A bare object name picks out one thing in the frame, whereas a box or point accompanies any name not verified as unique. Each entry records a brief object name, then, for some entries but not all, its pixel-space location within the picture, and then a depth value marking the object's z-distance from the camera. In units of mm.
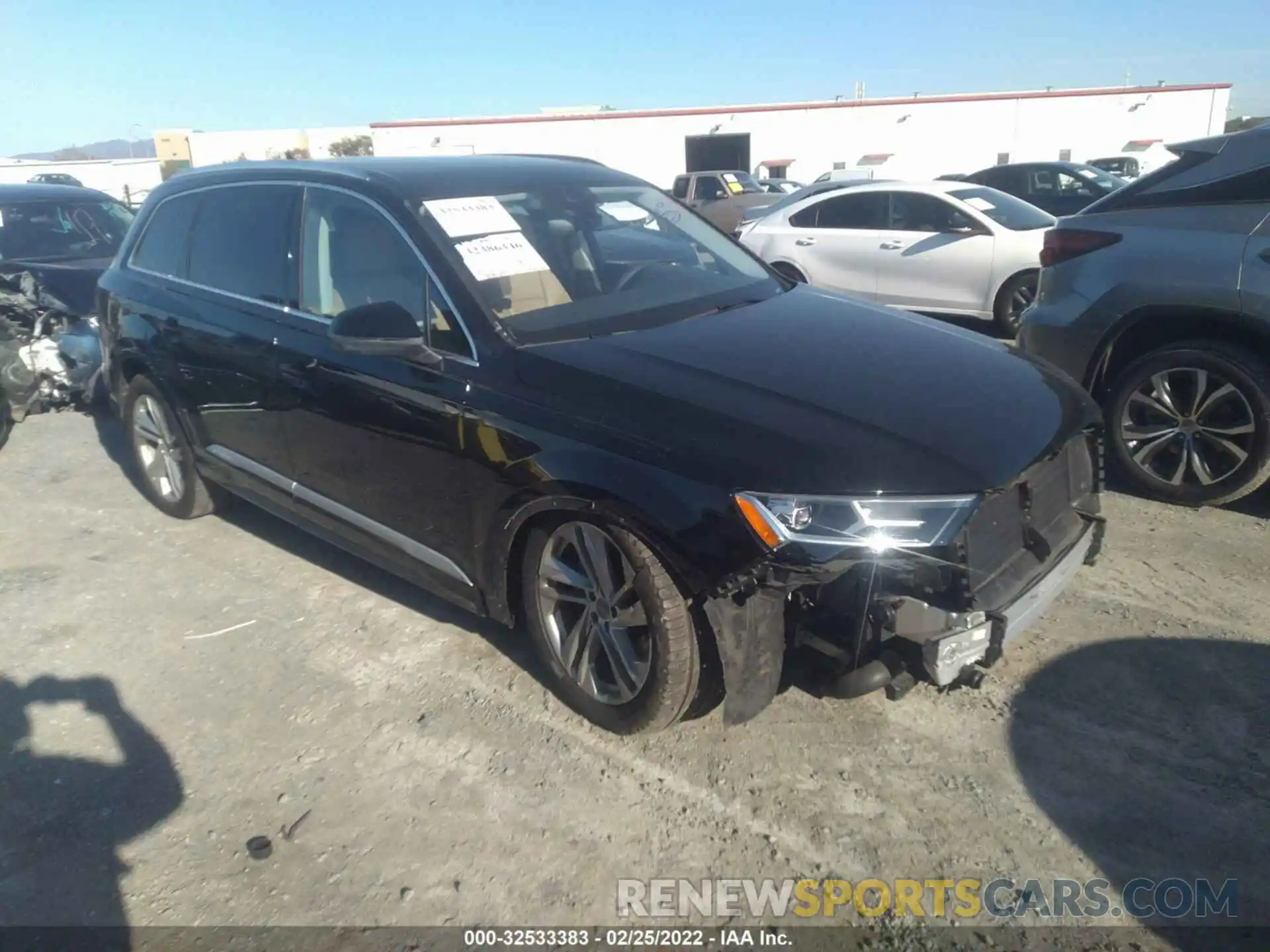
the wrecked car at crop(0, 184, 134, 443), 7383
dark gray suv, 4262
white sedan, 8758
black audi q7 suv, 2568
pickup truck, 19828
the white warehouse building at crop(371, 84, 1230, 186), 40344
